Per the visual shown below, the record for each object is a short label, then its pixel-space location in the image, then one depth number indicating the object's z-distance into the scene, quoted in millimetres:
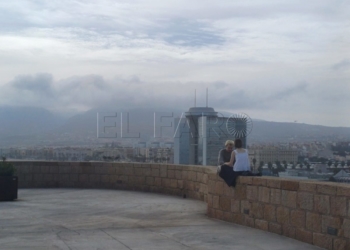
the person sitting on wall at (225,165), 10906
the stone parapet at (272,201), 8133
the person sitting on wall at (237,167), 10828
